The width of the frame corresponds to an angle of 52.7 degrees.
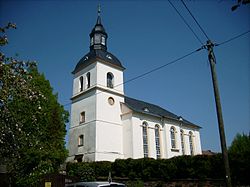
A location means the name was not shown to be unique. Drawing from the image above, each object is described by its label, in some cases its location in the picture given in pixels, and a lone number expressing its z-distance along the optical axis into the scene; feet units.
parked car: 31.66
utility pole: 31.55
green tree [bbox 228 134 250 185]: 53.36
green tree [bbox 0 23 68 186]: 35.01
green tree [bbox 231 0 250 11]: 12.39
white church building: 97.86
